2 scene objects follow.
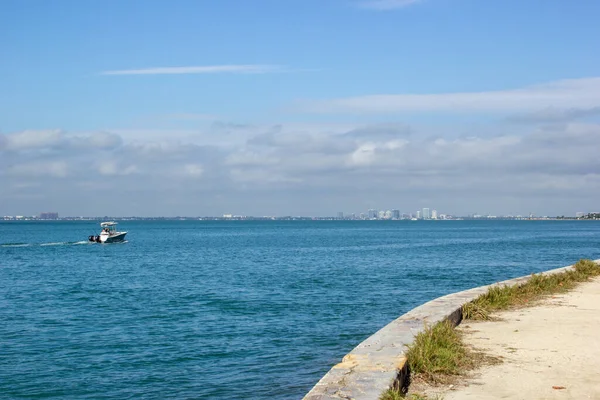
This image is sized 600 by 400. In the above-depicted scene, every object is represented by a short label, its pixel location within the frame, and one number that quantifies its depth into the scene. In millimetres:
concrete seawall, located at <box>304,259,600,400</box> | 7585
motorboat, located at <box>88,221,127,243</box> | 92875
